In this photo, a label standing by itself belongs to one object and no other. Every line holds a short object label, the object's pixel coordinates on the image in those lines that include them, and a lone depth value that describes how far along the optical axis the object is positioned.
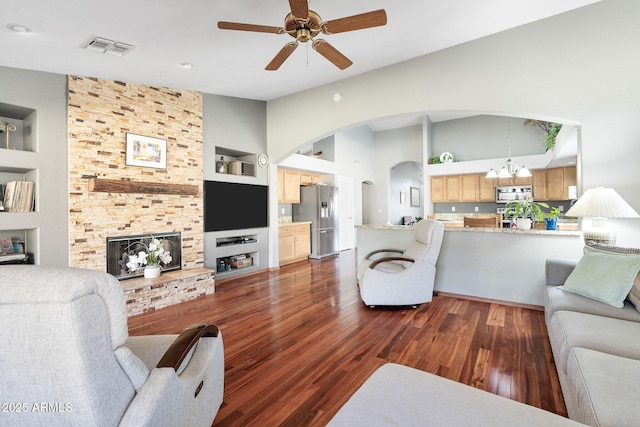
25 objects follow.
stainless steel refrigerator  7.04
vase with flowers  3.77
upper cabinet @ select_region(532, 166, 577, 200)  6.29
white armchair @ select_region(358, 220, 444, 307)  3.38
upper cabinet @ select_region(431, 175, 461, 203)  7.52
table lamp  2.58
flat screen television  4.82
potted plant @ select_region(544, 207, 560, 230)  3.49
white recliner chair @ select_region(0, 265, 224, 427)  0.80
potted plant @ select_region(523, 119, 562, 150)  4.75
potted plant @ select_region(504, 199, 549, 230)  3.54
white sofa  1.11
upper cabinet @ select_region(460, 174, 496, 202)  7.15
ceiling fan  2.17
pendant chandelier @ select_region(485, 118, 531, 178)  5.30
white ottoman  1.02
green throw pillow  2.10
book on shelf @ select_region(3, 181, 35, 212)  3.14
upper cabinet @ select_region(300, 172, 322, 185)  7.29
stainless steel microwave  6.70
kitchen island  3.32
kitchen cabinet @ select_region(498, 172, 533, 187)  6.74
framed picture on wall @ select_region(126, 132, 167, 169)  3.91
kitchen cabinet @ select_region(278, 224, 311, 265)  6.22
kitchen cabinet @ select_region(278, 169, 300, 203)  6.61
